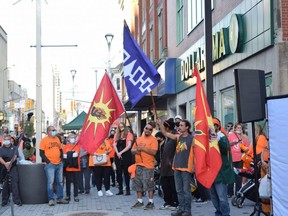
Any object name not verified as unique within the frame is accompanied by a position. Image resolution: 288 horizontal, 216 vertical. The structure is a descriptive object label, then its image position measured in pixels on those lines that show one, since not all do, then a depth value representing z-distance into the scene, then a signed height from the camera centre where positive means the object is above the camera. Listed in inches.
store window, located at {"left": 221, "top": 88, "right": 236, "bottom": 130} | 659.4 +20.6
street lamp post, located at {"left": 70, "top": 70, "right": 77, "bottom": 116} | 1971.8 +198.1
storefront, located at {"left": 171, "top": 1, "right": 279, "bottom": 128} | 522.6 +84.3
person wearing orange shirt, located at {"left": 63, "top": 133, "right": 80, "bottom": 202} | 500.4 -42.1
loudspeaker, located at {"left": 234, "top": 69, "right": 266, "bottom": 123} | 324.5 +16.5
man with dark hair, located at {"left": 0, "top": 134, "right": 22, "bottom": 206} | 474.6 -37.2
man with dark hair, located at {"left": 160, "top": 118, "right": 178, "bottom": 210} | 418.3 -40.6
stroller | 399.9 -54.9
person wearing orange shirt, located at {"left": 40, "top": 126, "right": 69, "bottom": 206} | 473.7 -31.4
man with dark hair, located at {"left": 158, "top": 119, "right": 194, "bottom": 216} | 370.0 -31.8
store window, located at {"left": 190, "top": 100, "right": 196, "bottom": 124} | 896.3 +24.3
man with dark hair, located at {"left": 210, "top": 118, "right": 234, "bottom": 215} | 337.1 -38.9
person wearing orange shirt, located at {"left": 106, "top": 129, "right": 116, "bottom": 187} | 606.7 -37.8
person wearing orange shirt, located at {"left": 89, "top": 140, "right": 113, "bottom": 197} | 546.0 -52.0
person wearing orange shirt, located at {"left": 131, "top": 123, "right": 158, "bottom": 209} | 437.7 -35.5
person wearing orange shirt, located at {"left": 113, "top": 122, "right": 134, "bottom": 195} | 538.3 -31.3
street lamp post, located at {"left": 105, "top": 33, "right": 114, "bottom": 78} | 1233.6 +206.2
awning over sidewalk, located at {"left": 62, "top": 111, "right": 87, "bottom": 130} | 1006.6 +1.5
